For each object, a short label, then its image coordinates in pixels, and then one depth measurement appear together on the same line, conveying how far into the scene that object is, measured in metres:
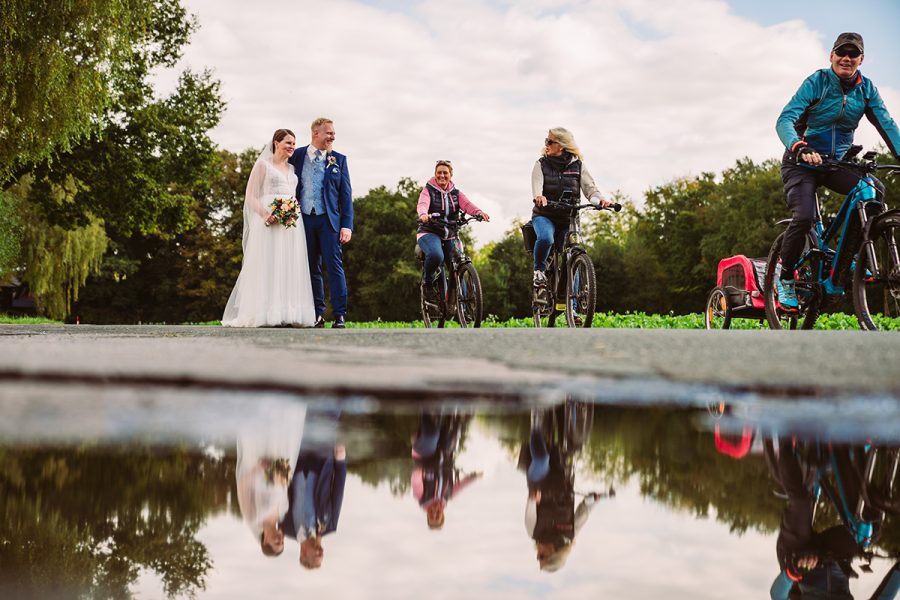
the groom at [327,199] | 10.06
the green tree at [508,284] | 60.12
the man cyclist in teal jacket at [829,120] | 7.23
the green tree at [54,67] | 17.62
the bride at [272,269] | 10.36
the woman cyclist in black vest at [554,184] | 10.11
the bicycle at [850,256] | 6.88
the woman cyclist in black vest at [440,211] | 11.36
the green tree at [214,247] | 58.08
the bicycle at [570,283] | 9.74
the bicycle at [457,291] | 11.28
